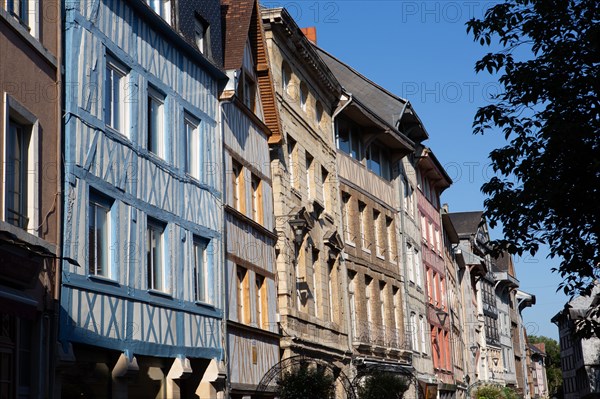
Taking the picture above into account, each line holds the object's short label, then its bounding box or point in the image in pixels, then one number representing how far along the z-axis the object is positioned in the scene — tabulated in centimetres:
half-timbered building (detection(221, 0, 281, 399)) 2081
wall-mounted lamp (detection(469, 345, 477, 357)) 5281
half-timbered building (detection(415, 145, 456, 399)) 4044
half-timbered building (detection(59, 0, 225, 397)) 1446
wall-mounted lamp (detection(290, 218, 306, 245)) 2467
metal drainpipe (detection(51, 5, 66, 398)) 1298
